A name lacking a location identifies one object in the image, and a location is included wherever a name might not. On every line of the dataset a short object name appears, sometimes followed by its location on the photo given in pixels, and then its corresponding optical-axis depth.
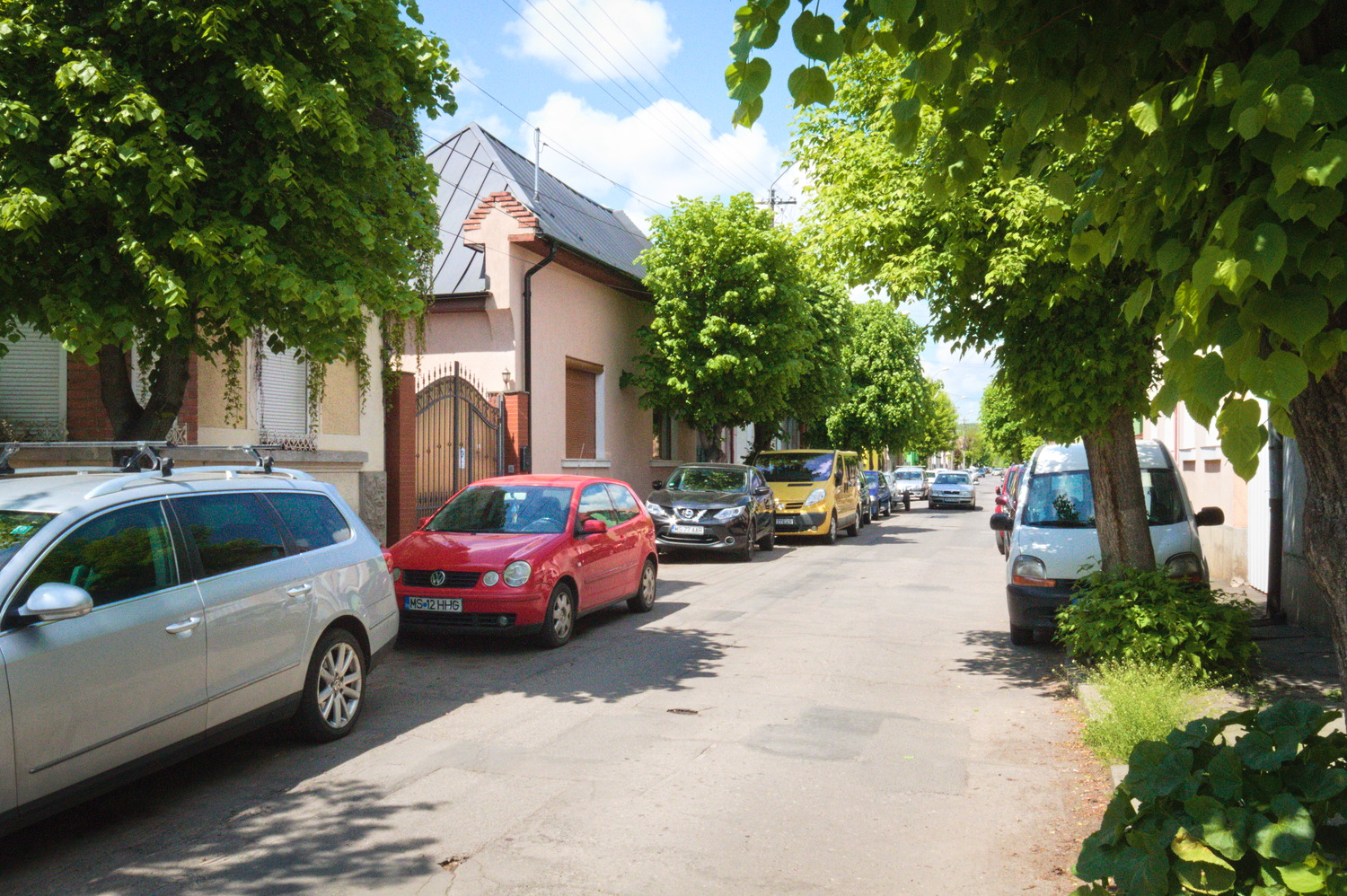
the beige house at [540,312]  18.59
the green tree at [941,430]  76.21
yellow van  21.94
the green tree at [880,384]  40.81
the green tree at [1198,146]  2.31
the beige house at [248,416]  9.73
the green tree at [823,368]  26.81
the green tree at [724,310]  21.52
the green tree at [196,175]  6.43
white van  8.98
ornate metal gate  16.53
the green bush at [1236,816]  2.81
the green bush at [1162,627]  7.11
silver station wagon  4.32
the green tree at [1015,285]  7.42
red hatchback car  9.08
